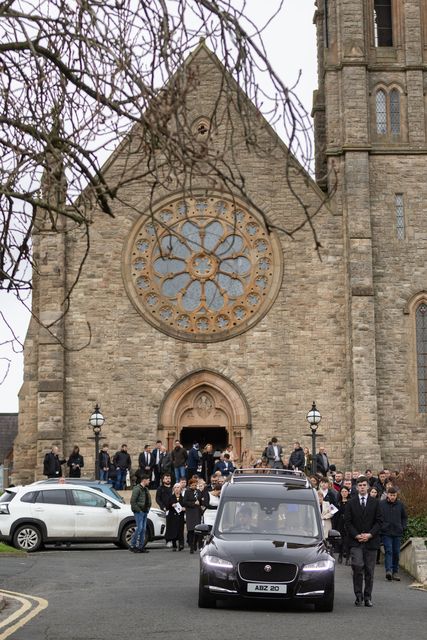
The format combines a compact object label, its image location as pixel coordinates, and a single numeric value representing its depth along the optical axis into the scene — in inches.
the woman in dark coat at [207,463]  1404.3
